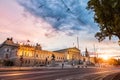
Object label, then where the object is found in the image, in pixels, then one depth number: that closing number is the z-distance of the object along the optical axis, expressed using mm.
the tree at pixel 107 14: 5534
